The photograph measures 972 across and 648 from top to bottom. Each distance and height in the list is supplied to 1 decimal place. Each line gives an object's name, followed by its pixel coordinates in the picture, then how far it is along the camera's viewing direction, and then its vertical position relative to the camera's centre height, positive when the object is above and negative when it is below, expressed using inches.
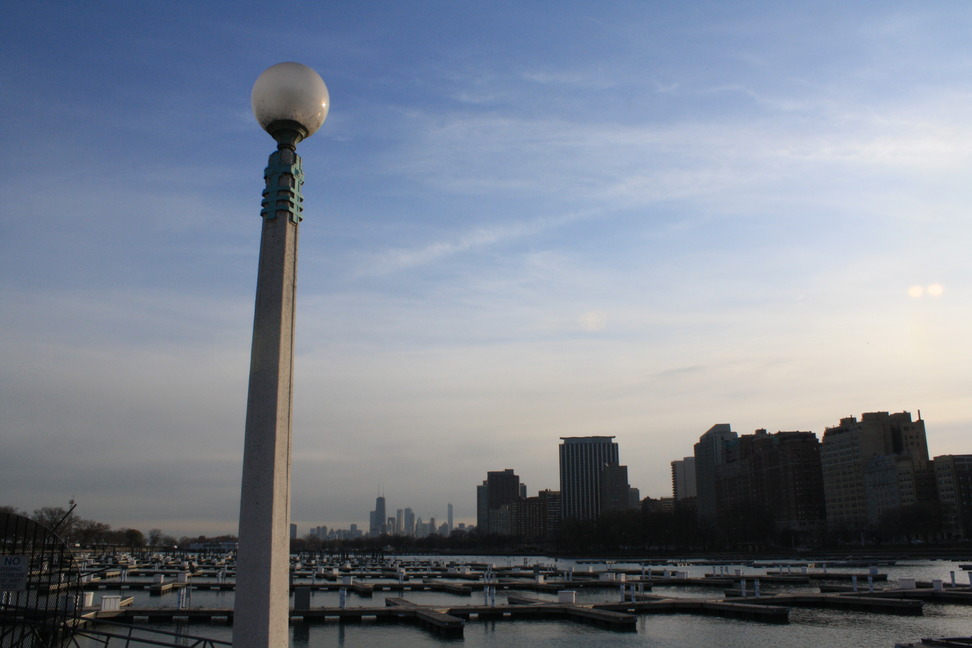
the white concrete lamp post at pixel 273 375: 341.4 +61.1
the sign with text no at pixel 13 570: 631.2 -44.9
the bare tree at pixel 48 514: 4313.0 -4.4
